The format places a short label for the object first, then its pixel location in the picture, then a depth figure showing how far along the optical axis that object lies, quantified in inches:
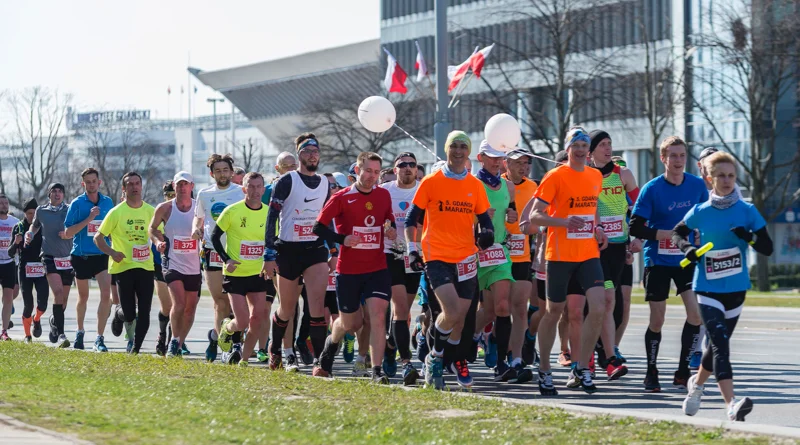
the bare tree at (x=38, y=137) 2691.9
